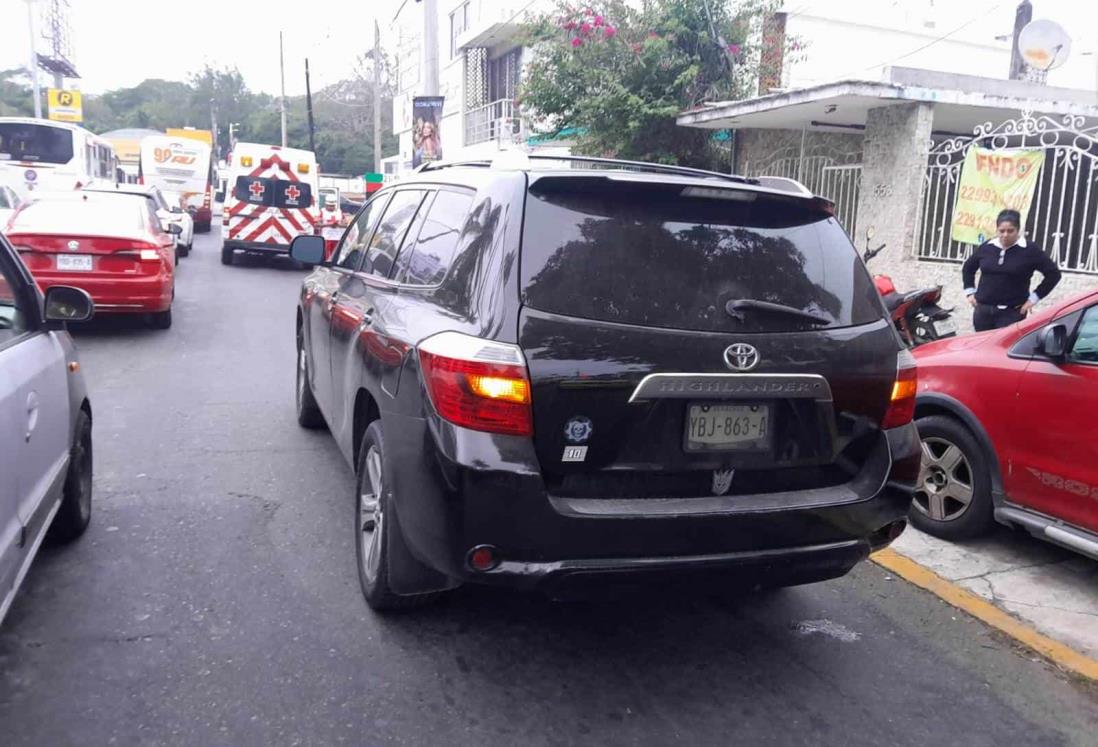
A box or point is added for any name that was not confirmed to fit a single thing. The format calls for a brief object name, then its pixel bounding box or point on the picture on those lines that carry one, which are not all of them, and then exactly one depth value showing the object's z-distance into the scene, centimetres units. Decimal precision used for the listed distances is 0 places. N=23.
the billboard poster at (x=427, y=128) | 2217
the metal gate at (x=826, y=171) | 1191
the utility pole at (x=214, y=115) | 8134
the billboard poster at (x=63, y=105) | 4503
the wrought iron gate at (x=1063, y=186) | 860
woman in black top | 773
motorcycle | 892
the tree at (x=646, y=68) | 1416
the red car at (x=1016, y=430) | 421
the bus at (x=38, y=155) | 2230
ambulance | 1853
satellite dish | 1158
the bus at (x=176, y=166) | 3147
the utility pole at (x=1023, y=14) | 1678
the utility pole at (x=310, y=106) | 4469
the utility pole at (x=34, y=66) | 3791
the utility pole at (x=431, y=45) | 2052
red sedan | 944
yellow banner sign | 904
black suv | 297
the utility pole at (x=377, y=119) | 3400
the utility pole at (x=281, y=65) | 4789
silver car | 313
